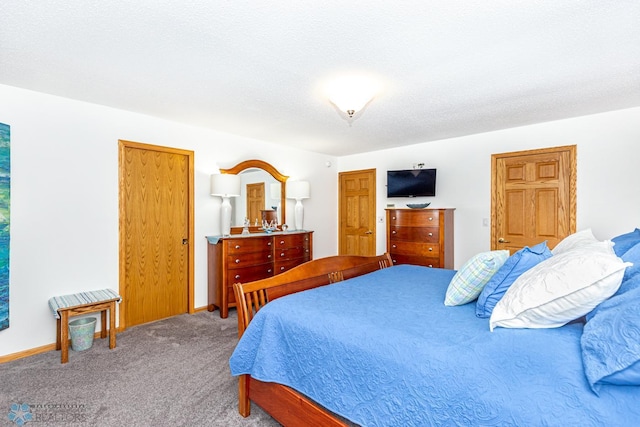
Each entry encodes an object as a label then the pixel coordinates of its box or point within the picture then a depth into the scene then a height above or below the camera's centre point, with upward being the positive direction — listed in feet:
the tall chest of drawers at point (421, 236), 14.26 -1.11
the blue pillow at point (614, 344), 3.14 -1.41
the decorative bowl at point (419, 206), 15.43 +0.33
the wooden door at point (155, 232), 11.31 -0.73
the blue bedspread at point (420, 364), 3.26 -1.92
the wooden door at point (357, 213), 18.33 -0.01
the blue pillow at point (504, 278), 5.20 -1.10
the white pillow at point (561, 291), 4.00 -1.04
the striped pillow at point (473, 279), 5.77 -1.22
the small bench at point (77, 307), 8.67 -2.69
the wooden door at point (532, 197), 12.35 +0.64
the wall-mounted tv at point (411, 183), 15.64 +1.52
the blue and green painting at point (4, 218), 8.62 -0.13
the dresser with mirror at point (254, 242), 12.48 -1.27
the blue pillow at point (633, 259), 4.68 -0.77
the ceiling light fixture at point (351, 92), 8.45 +3.41
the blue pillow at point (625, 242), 6.45 -0.64
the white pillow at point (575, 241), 6.73 -0.63
